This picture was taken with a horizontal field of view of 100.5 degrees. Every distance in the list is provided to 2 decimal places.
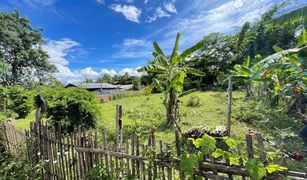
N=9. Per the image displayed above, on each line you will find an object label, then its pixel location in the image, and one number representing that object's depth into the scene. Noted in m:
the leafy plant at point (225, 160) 1.10
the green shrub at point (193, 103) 7.71
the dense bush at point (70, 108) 4.51
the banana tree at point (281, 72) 2.48
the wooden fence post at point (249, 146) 1.16
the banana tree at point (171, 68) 4.60
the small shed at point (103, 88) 23.89
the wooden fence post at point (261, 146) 1.13
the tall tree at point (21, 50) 14.59
